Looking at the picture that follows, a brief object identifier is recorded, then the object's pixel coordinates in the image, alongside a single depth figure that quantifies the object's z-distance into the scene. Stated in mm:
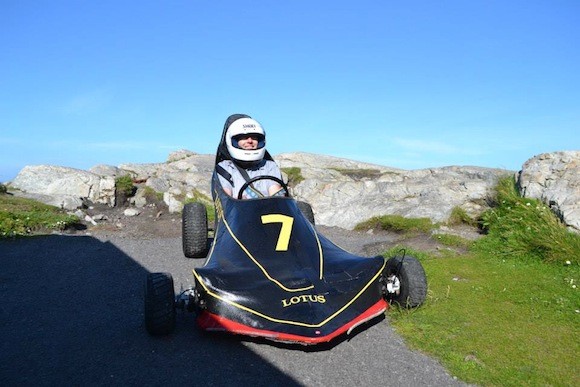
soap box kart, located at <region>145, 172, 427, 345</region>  3596
